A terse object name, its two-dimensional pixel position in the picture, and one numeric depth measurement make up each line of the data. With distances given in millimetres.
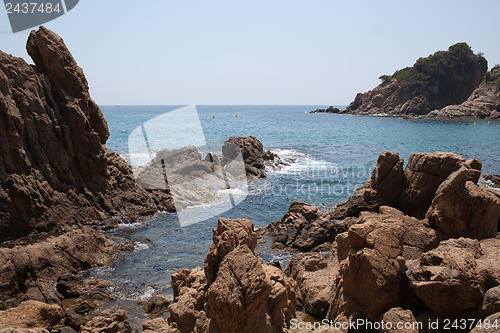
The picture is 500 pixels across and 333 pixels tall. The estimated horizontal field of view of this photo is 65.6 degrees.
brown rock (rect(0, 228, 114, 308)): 12102
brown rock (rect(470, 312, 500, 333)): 6754
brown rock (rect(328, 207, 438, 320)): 9188
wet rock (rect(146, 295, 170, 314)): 11914
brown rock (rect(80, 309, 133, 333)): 9617
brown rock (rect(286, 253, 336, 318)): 11086
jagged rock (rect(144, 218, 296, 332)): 7336
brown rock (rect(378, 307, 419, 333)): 8141
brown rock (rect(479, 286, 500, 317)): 7754
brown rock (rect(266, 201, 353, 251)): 17969
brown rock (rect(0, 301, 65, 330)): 9305
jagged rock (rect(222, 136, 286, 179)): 34469
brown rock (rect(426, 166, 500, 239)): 12859
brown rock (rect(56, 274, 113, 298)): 12977
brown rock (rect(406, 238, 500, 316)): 8250
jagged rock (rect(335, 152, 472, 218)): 18000
